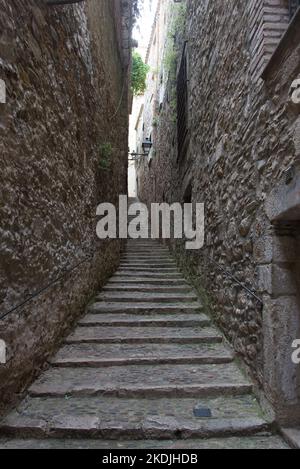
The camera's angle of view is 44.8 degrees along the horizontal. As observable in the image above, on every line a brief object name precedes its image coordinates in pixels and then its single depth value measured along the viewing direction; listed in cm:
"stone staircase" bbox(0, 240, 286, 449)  228
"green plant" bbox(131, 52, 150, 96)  1073
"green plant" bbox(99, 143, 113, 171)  506
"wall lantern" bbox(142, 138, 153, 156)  1164
